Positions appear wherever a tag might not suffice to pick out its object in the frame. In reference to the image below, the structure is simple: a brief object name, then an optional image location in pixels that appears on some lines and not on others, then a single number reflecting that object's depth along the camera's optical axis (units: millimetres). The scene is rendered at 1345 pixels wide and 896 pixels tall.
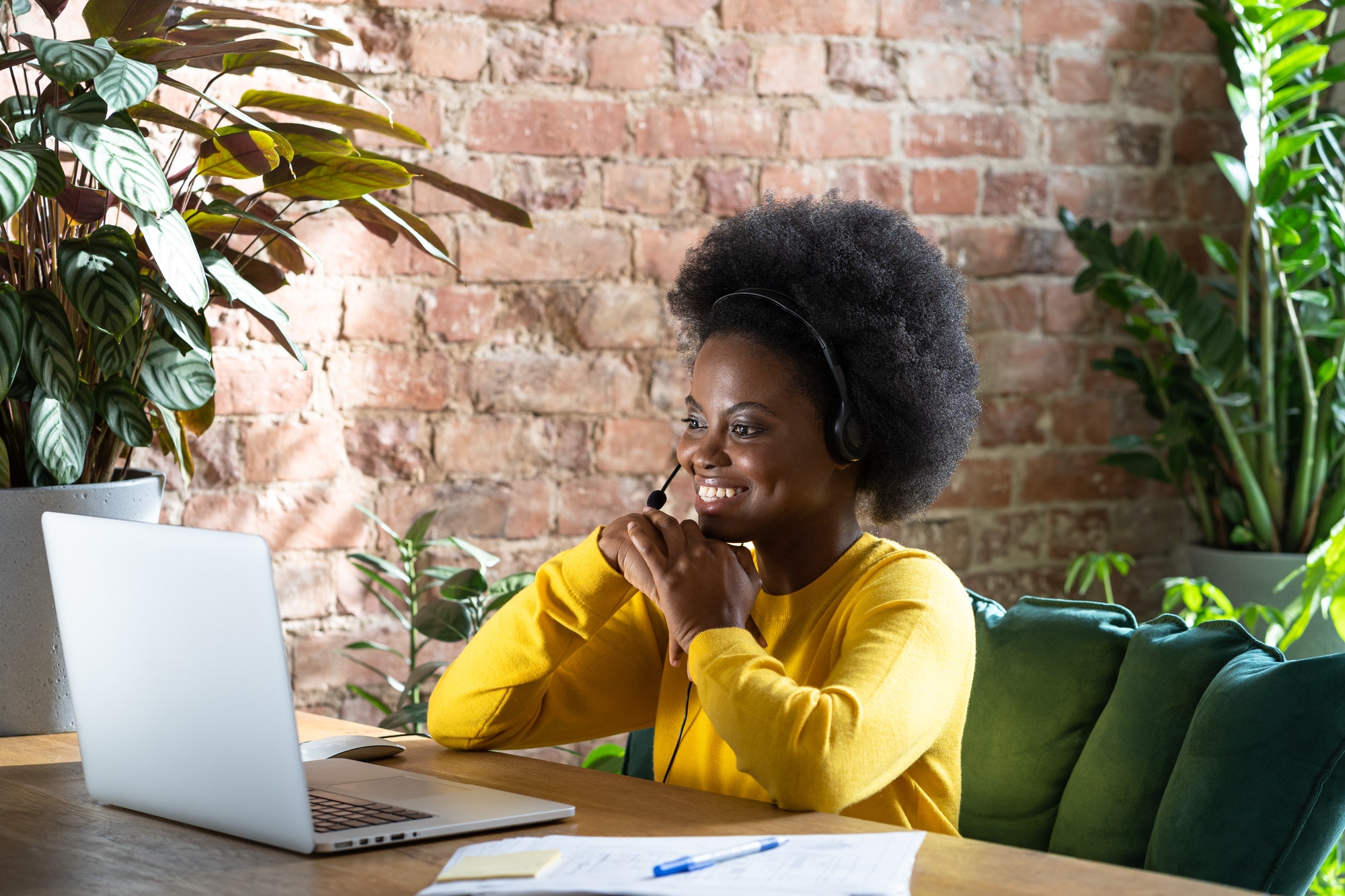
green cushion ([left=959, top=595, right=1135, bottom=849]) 3145
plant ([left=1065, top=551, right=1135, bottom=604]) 3957
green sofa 2899
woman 3051
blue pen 2658
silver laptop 2741
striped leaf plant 3071
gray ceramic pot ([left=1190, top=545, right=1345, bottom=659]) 4252
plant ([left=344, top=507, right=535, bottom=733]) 3618
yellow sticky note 2658
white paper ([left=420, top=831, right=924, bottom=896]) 2622
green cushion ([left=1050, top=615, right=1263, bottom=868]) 3039
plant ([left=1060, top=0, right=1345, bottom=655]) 4179
